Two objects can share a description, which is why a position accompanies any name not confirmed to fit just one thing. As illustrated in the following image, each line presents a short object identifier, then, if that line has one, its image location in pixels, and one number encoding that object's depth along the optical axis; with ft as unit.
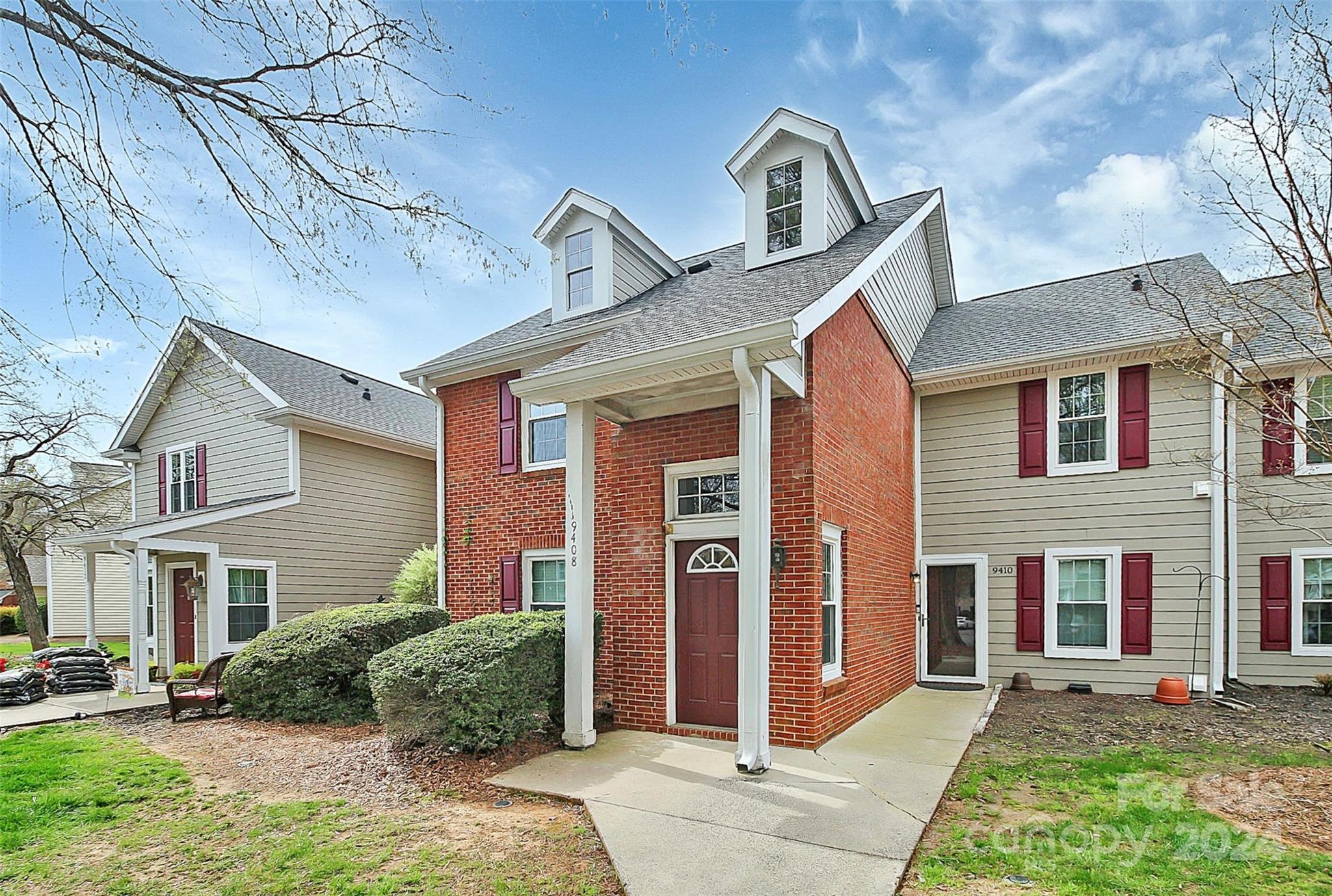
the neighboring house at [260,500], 38.68
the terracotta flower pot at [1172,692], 30.53
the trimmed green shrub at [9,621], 78.23
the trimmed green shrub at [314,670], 28.86
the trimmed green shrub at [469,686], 20.97
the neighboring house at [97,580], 71.72
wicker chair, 30.32
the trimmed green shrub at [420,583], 37.24
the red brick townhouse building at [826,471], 22.22
